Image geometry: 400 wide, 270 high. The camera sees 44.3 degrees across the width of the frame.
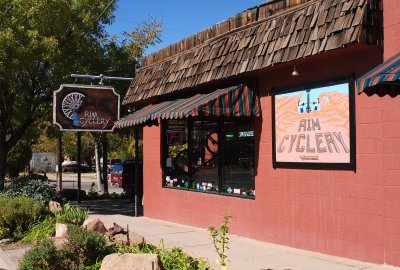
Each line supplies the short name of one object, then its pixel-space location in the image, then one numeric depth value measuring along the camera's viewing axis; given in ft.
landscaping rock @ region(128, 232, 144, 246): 24.41
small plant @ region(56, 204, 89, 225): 32.58
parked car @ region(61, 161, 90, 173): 196.44
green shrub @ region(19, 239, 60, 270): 21.36
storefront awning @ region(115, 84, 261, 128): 28.91
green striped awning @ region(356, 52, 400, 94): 16.87
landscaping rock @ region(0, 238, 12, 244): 32.34
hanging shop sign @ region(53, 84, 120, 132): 41.45
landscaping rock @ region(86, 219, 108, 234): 27.71
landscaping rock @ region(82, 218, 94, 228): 30.26
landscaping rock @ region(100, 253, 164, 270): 18.52
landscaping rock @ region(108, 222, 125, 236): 27.81
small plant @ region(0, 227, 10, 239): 32.96
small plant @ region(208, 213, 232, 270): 16.29
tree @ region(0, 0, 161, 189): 44.01
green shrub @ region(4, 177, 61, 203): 39.61
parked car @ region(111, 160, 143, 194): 66.74
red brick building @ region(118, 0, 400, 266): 22.17
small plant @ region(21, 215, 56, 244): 31.48
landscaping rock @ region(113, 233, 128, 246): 24.81
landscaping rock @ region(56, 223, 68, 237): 28.09
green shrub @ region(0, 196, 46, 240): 32.91
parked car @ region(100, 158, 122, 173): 167.76
